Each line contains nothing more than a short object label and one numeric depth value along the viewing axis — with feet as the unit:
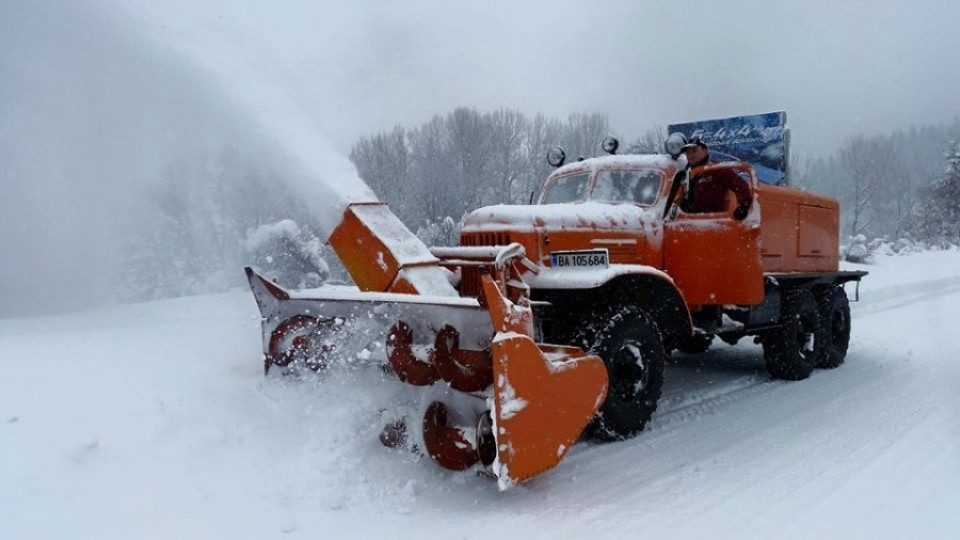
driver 22.85
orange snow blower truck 14.30
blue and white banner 29.19
